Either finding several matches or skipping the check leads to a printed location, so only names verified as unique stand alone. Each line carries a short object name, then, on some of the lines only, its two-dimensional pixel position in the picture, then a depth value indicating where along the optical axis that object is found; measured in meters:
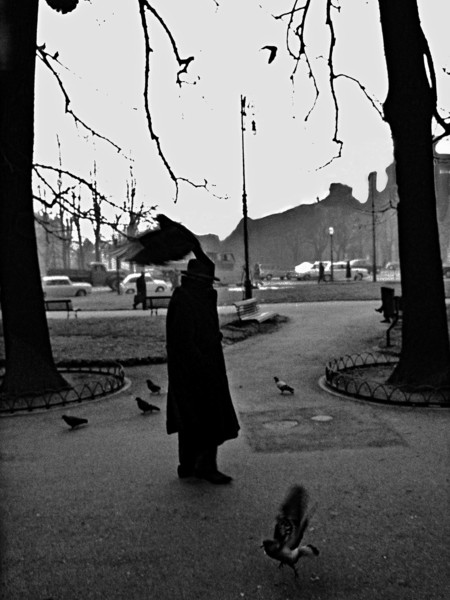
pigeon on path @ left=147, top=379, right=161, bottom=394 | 8.12
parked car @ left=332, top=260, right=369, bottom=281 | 49.62
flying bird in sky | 8.15
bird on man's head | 4.08
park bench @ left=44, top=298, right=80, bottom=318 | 21.96
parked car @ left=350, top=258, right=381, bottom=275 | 60.66
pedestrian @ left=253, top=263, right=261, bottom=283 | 53.81
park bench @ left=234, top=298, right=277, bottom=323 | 15.53
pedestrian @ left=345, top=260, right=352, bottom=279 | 47.47
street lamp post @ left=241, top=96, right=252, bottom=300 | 19.98
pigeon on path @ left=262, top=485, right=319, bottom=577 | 3.02
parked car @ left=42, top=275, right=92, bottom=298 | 37.16
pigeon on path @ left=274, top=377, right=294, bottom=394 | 7.79
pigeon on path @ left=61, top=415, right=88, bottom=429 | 6.27
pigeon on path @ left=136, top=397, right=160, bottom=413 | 6.91
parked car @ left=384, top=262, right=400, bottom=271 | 62.73
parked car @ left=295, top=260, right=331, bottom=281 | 53.23
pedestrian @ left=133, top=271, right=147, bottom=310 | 23.77
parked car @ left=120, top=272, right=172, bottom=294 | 37.46
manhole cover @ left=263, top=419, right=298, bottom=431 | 6.30
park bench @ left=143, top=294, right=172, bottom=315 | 23.19
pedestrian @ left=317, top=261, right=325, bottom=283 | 44.38
